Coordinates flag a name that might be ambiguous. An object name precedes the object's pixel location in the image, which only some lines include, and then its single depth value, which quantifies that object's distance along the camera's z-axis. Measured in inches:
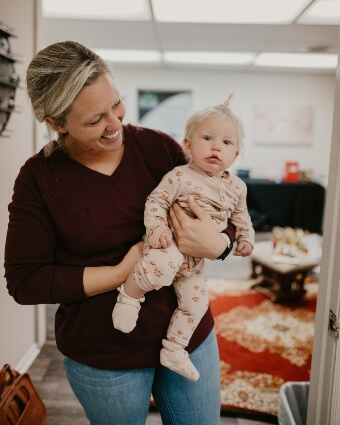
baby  38.3
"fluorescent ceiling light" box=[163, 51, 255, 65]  215.9
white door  39.0
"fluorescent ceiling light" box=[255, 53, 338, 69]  211.0
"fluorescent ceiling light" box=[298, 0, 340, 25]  134.0
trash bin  69.6
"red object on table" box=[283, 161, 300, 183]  254.8
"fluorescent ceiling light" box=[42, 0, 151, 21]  140.7
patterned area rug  88.9
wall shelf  69.5
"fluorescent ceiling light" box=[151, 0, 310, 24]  135.1
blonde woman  36.7
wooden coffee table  135.9
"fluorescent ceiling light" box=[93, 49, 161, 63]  216.8
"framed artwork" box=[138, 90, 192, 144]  271.0
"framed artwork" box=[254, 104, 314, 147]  267.3
